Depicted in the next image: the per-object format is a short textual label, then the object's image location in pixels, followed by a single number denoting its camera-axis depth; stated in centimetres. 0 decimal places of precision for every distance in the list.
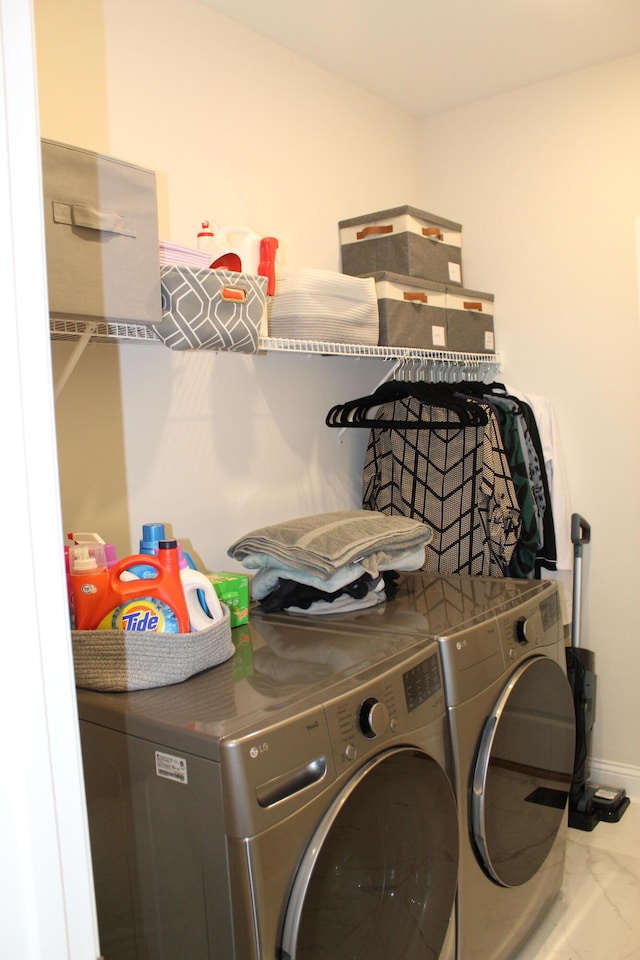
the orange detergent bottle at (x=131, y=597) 137
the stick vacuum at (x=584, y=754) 255
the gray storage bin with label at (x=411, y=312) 227
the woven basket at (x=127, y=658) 132
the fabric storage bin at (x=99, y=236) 134
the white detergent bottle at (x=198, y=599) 146
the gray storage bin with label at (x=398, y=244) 242
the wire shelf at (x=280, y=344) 153
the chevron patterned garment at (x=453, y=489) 233
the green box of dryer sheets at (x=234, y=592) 173
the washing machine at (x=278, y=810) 108
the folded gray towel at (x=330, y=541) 175
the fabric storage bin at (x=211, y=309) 155
